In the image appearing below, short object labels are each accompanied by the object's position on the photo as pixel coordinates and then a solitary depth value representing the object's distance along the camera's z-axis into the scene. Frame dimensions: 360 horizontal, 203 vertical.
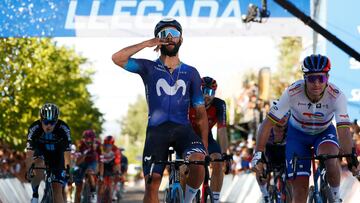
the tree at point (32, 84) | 40.28
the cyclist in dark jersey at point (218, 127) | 14.10
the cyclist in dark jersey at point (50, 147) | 15.23
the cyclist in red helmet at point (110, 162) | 24.88
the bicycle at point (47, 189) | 15.01
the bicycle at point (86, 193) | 21.57
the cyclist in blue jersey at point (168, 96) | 10.61
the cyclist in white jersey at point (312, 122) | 10.66
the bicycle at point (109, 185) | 23.59
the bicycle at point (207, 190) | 12.05
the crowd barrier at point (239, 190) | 15.82
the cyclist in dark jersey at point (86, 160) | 22.25
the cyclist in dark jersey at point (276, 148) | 15.41
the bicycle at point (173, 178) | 10.41
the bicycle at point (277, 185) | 14.91
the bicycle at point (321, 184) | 10.62
